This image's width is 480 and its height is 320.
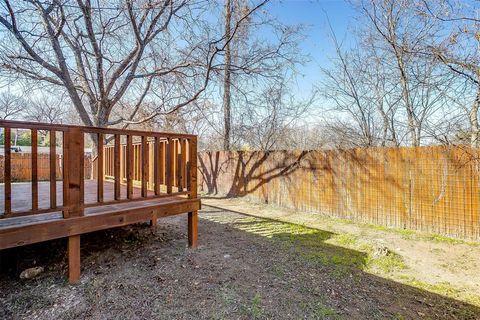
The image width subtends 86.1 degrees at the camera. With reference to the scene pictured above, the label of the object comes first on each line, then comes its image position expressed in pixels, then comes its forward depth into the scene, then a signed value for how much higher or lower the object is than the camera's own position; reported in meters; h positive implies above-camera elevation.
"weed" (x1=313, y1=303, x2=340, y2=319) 2.11 -1.28
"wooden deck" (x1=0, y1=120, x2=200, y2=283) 2.20 -0.42
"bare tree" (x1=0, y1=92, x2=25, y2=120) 11.88 +2.82
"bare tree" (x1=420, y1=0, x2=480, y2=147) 3.80 +1.79
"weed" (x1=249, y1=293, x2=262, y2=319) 2.11 -1.26
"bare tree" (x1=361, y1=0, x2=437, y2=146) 5.60 +2.49
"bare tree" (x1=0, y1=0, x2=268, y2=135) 4.80 +2.48
